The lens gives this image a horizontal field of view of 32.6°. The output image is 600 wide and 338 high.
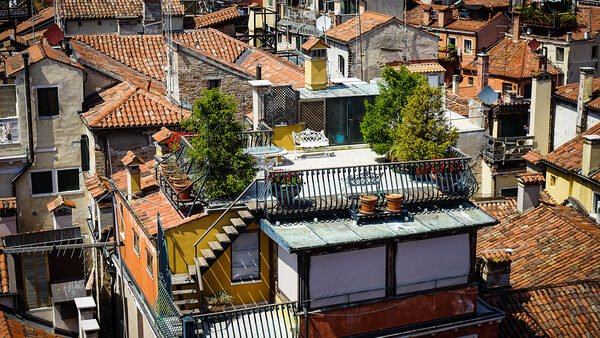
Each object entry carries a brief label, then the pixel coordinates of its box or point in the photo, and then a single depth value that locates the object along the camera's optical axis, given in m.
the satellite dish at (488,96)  36.91
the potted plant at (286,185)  19.73
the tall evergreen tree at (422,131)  22.00
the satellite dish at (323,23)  44.97
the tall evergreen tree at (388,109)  23.81
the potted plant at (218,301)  19.86
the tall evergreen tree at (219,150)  20.20
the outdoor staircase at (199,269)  19.61
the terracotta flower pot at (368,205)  19.92
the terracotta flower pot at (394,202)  20.20
